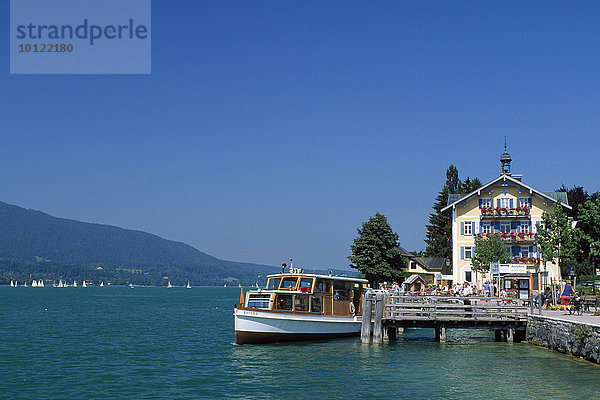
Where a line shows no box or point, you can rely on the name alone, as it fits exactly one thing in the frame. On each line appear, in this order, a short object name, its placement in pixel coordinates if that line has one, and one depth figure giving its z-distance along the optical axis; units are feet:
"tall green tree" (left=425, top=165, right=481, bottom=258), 298.15
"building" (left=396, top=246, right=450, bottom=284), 278.67
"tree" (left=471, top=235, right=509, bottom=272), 187.01
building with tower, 200.95
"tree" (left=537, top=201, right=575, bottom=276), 138.62
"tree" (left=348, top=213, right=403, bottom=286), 225.76
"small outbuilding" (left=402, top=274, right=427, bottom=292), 207.00
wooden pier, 106.22
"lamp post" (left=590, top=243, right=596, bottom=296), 125.48
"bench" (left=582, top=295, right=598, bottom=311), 107.49
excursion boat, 106.01
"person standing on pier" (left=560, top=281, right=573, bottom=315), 108.78
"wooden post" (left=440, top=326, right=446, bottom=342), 109.19
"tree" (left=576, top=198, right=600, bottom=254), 129.08
